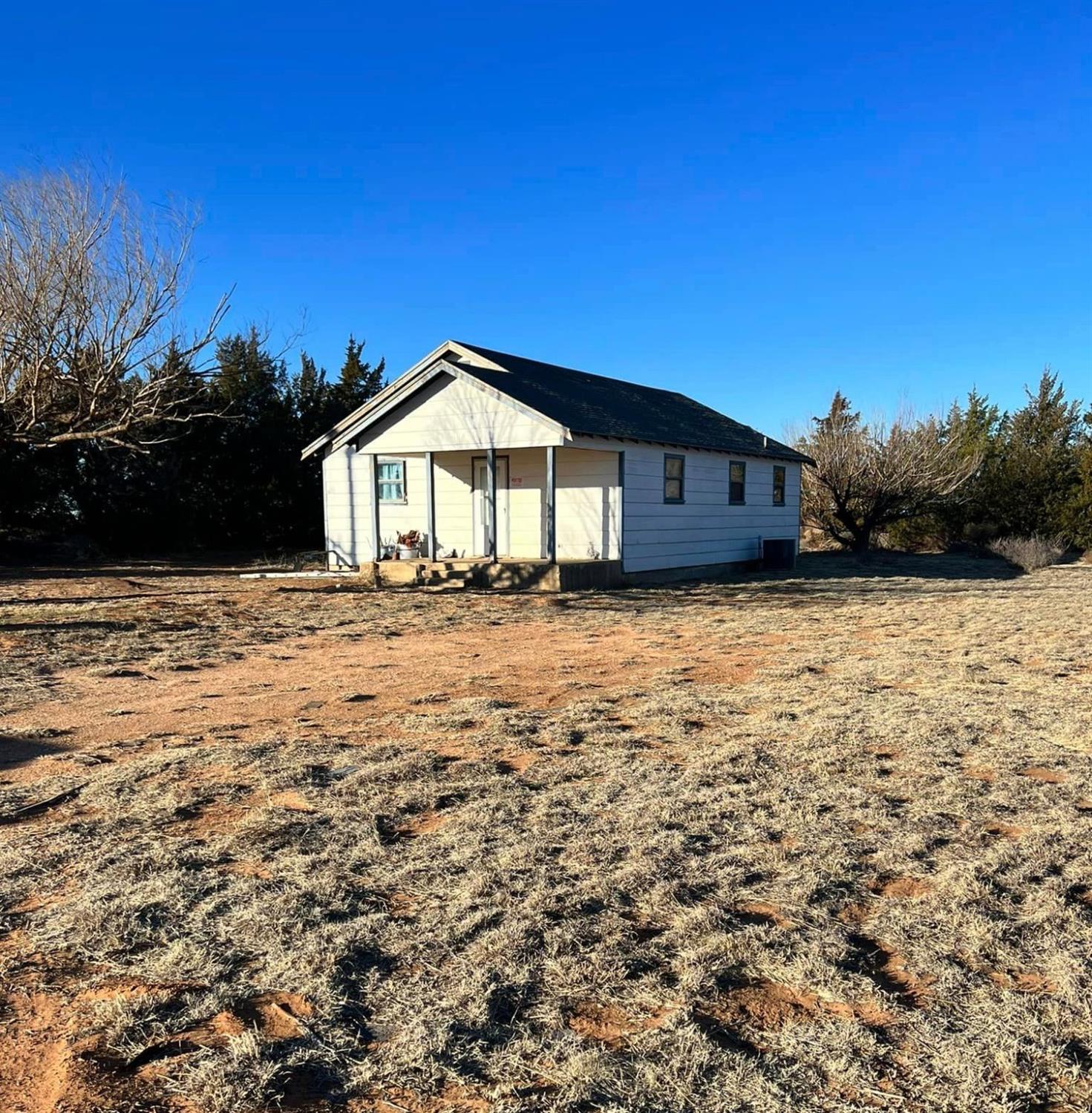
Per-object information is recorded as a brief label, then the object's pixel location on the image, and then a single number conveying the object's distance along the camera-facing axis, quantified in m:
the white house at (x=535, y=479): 16.22
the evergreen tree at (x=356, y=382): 28.64
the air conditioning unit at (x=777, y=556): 21.33
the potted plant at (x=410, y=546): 18.64
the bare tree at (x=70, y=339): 14.57
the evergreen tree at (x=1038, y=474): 23.84
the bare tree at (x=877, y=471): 23.22
